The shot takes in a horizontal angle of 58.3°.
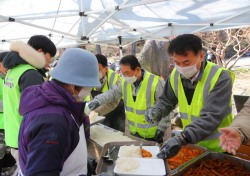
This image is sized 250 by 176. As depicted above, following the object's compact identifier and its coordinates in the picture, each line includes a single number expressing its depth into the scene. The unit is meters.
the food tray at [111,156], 1.72
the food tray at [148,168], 1.58
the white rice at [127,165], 1.60
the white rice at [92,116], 3.02
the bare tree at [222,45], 8.35
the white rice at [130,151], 1.88
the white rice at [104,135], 2.48
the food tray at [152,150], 1.91
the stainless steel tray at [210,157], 1.67
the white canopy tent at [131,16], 4.00
